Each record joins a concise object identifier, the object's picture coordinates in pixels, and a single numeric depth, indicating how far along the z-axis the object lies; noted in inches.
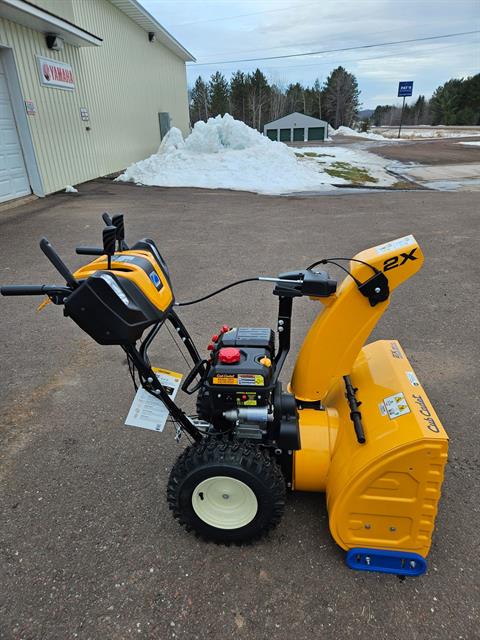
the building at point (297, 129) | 1856.5
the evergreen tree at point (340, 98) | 2829.7
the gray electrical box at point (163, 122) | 844.0
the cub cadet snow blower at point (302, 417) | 67.9
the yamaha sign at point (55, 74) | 425.1
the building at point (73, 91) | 393.4
